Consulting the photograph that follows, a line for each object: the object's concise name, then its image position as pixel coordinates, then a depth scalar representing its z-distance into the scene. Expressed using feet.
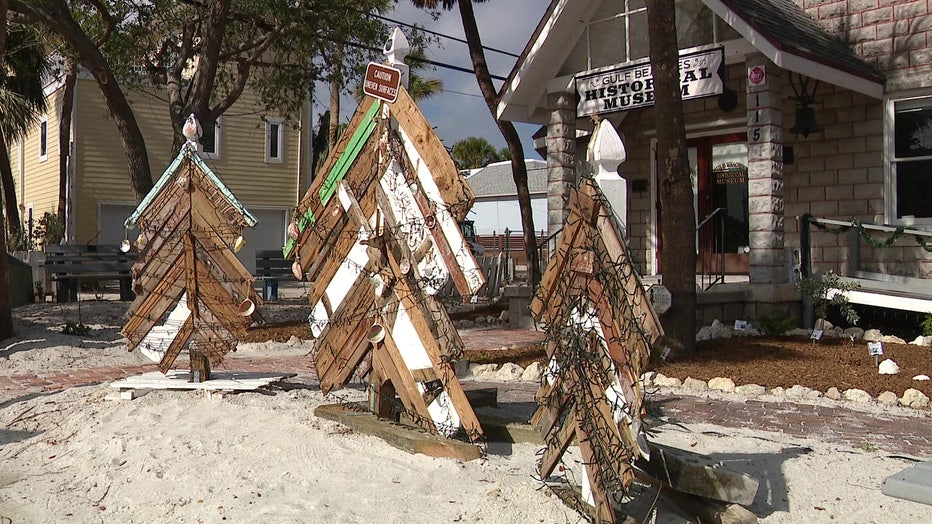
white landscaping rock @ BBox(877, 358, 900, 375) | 25.14
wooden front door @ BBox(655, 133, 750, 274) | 43.91
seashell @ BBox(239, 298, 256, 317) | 21.25
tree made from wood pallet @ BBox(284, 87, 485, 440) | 15.72
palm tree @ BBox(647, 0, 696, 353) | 27.30
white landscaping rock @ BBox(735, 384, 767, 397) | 24.12
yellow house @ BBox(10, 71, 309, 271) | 77.97
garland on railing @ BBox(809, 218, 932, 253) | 33.53
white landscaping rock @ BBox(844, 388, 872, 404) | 22.90
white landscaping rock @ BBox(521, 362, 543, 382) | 27.32
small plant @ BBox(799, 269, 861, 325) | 33.30
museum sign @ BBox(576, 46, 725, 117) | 34.14
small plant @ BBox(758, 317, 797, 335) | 33.68
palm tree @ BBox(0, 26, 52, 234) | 65.18
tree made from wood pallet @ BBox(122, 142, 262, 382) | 21.50
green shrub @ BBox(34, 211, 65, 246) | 71.77
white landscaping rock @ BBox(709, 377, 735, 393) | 24.52
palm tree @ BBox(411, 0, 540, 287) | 48.73
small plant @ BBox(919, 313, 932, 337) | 31.91
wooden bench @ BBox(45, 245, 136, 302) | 49.42
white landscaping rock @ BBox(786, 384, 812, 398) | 23.62
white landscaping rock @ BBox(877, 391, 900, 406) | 22.51
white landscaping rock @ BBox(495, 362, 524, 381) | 27.81
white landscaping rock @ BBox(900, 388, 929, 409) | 22.10
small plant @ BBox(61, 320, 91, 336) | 35.78
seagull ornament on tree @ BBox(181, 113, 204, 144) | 22.08
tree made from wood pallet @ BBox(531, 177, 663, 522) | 11.44
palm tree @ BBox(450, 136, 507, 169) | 189.88
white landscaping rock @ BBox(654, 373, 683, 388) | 25.44
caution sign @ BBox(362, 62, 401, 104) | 16.55
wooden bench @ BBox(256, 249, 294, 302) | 57.36
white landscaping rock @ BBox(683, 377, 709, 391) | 24.95
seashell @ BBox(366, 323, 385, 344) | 17.00
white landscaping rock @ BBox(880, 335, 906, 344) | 31.60
